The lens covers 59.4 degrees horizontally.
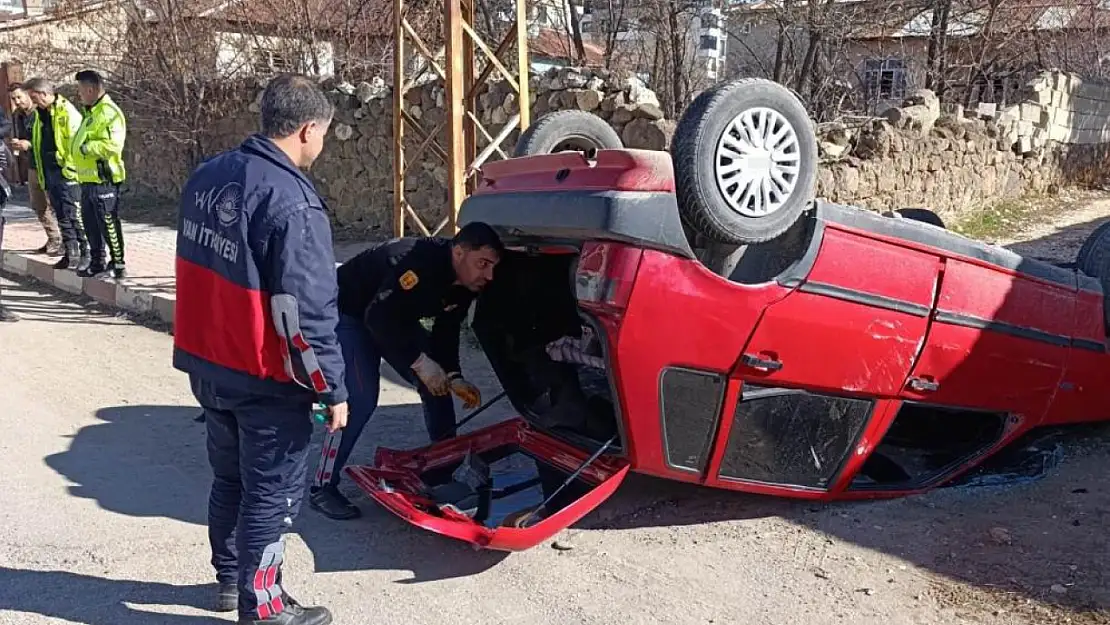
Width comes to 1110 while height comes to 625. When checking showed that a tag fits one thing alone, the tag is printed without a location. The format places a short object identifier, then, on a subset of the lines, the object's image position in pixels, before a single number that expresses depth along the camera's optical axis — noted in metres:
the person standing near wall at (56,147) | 8.54
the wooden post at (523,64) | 7.81
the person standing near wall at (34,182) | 9.13
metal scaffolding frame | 7.80
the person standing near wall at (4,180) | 7.83
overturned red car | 3.40
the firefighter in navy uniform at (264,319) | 2.87
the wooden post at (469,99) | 8.34
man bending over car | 3.96
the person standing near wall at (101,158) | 8.10
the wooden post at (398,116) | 8.36
